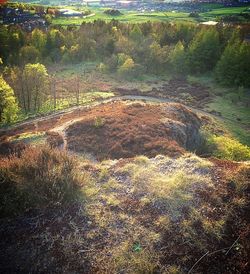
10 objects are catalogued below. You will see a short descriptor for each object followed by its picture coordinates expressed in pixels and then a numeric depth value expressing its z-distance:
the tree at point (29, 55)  84.12
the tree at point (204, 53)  84.12
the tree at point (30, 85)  59.31
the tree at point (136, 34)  94.26
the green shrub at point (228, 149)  39.24
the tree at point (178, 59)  84.56
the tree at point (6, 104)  49.41
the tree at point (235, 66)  74.38
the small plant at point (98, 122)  38.03
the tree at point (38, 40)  91.94
